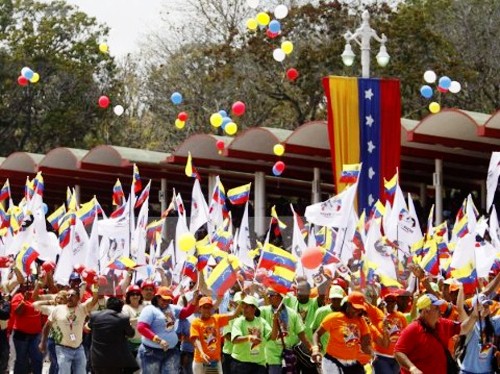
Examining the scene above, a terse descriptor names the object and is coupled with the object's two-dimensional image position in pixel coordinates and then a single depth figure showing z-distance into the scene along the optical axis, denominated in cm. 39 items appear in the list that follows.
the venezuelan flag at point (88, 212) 2428
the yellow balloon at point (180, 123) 3494
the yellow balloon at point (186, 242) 1894
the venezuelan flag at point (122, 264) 2031
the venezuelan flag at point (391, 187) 2183
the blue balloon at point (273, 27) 3205
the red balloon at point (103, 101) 3818
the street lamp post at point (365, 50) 2884
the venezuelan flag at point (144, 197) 2446
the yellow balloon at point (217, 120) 3209
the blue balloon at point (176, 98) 3610
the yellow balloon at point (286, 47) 3264
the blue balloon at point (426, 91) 3459
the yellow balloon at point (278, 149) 3462
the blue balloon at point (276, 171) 3600
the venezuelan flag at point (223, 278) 1728
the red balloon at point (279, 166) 3581
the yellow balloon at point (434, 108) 3414
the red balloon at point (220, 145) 3634
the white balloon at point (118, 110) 3949
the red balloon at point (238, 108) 3289
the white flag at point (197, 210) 2358
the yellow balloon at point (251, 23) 3312
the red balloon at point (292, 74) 3854
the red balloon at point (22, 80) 3951
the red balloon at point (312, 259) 1819
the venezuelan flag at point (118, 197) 2830
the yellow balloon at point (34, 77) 3781
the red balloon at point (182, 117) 3638
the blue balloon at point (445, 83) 3369
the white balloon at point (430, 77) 3416
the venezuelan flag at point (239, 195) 2533
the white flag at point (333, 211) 2022
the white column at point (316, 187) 3614
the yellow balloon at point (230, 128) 3312
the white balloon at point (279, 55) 3353
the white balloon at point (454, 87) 3428
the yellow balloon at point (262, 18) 3194
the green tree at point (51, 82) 6312
